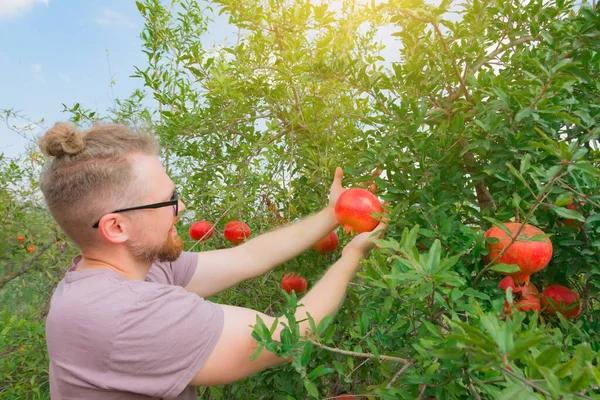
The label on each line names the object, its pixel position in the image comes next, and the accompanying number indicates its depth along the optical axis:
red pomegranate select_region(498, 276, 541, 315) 1.30
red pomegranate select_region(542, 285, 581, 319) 1.42
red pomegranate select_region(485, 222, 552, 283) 1.18
